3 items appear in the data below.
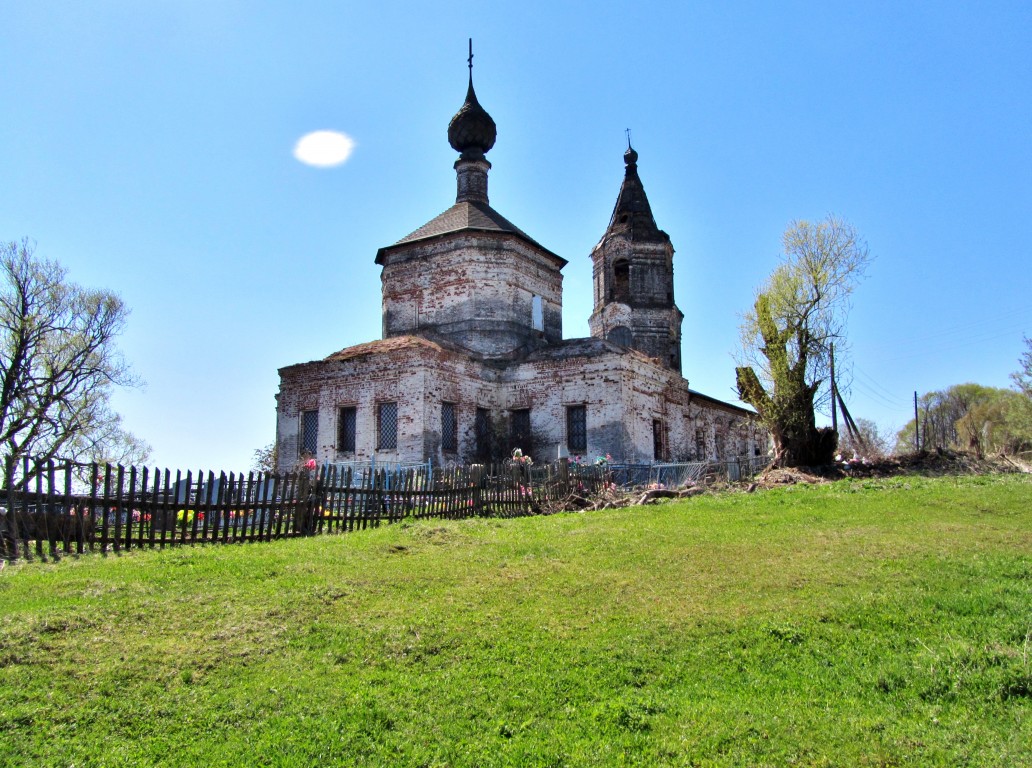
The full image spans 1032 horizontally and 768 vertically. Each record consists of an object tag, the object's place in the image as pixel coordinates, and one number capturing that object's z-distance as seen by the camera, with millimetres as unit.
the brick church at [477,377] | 23406
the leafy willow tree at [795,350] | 21938
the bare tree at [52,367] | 27578
